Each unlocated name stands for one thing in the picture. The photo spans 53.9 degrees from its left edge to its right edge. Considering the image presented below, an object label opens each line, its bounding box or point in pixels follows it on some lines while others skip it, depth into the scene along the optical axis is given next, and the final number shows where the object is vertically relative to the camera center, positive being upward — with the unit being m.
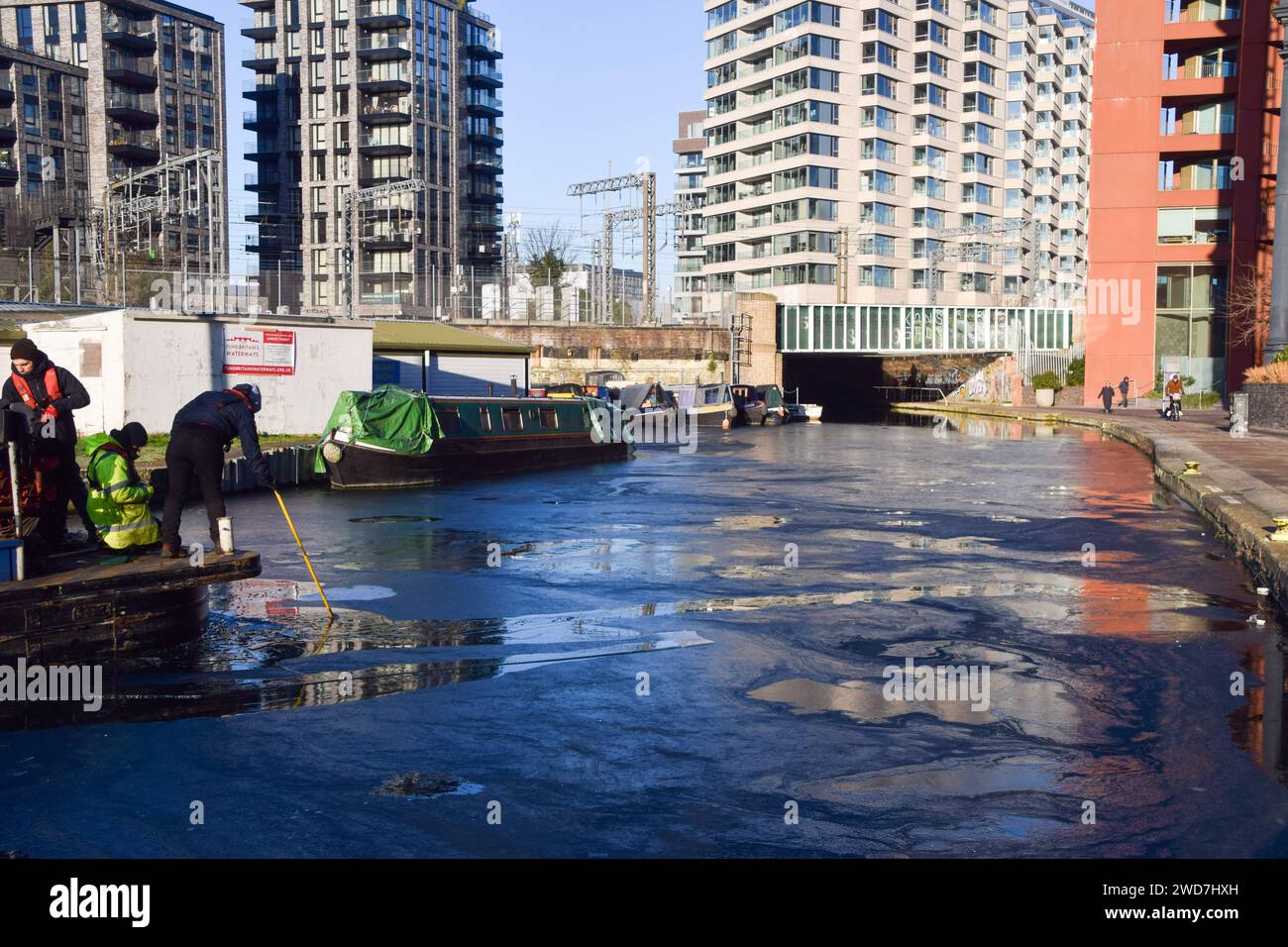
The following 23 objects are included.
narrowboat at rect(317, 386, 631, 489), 25.61 -1.22
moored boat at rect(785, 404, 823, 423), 62.34 -1.50
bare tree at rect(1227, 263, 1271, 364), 51.34 +3.04
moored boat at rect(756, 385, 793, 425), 58.94 -1.06
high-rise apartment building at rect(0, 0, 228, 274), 86.88 +20.82
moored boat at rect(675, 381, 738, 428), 54.50 -0.90
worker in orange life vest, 10.78 -0.16
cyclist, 46.00 -0.49
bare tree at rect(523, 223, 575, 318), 102.94 +10.47
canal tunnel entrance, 87.25 +0.34
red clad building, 56.47 +8.84
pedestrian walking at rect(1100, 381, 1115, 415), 54.22 -0.61
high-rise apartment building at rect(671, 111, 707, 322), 135.50 +21.20
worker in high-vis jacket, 11.04 -0.94
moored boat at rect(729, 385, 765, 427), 57.84 -1.21
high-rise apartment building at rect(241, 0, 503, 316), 93.69 +18.95
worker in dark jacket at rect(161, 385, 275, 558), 11.12 -0.57
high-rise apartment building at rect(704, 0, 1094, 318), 97.25 +18.60
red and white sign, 29.53 +0.80
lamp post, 39.56 +3.33
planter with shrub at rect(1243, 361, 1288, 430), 35.56 -0.44
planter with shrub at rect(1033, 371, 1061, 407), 64.19 -0.32
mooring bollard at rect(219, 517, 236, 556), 10.87 -1.30
